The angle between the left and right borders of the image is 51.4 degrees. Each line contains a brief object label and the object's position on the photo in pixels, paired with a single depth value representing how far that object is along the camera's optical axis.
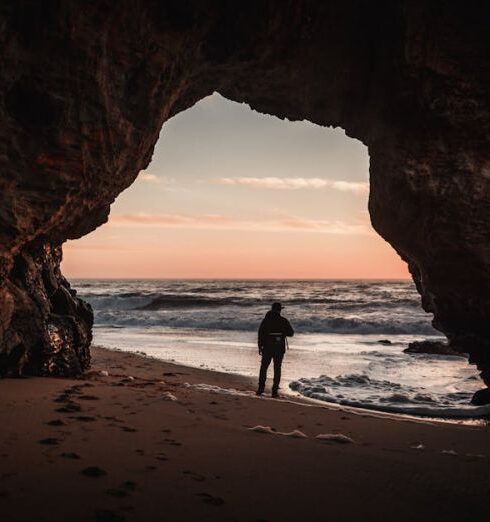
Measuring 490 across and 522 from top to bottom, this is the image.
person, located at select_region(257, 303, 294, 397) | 9.11
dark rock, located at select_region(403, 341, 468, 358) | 16.03
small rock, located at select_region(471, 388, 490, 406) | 8.60
